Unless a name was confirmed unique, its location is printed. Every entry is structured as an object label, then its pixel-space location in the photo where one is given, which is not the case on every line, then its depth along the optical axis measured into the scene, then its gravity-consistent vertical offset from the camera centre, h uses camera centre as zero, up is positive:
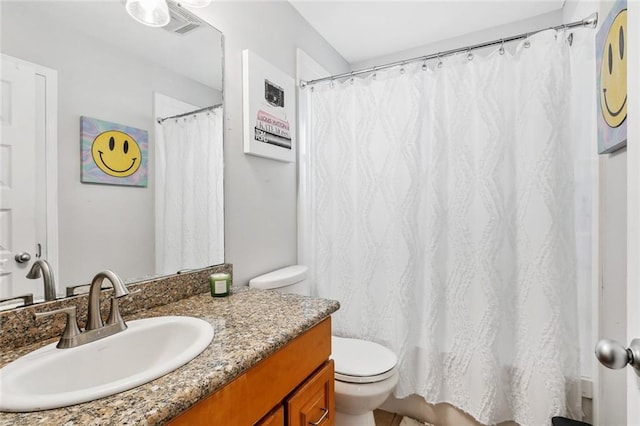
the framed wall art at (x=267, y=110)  1.54 +0.57
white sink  0.55 -0.34
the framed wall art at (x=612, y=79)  1.06 +0.50
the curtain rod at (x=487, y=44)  1.35 +0.81
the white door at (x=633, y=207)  0.54 +0.01
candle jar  1.23 -0.28
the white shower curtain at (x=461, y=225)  1.38 -0.06
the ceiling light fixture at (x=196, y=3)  1.21 +0.83
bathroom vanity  0.53 -0.33
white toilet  1.37 -0.72
